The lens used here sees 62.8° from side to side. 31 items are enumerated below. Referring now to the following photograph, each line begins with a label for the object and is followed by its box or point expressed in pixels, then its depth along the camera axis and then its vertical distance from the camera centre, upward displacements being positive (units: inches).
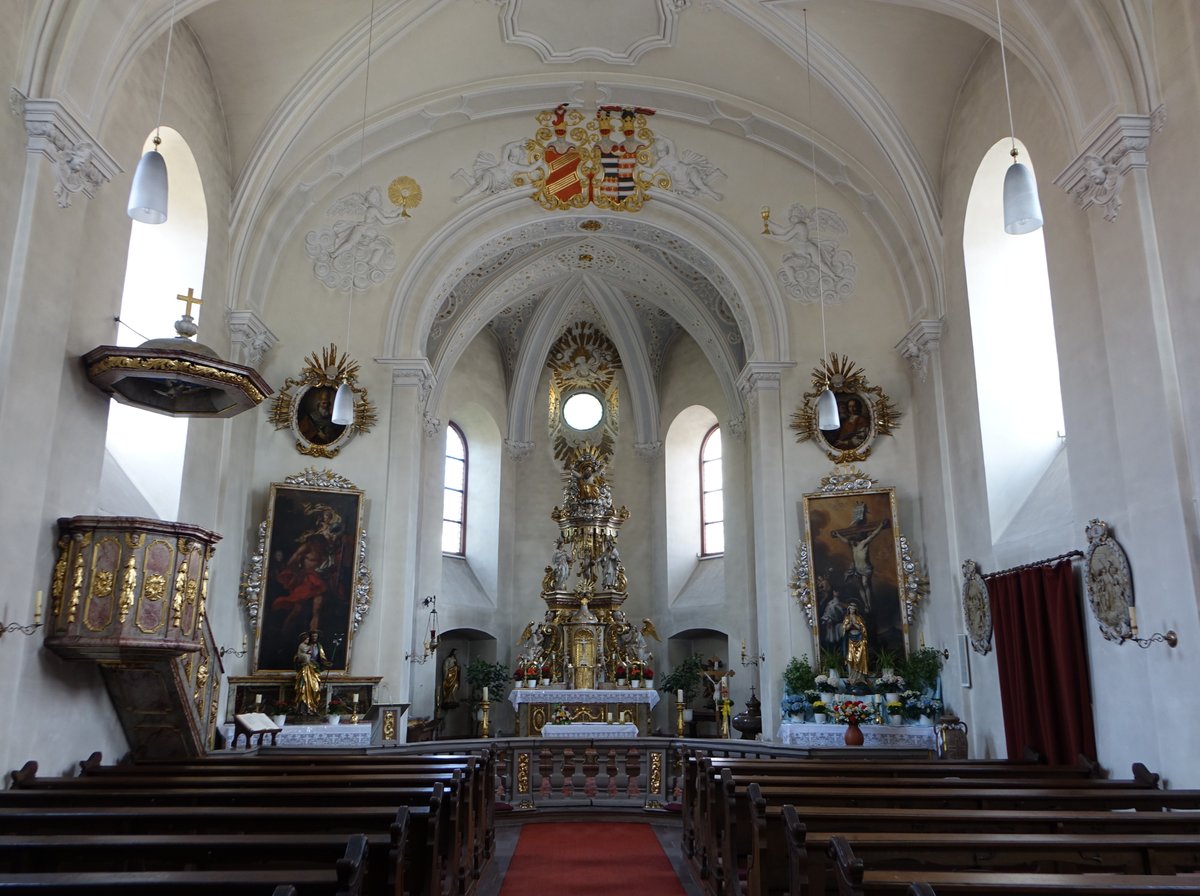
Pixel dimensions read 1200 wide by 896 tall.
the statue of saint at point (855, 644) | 525.7 +29.2
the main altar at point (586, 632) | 629.0 +47.4
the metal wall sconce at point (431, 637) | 662.5 +41.8
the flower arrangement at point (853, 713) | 494.6 -6.5
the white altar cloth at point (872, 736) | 498.6 -18.2
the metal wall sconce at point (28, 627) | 300.7 +21.9
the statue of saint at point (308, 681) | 503.5 +9.0
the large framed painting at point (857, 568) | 536.7 +70.7
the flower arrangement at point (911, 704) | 504.1 -2.1
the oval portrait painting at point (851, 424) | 569.9 +155.0
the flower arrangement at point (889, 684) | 509.7 +8.0
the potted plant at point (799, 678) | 530.3 +11.4
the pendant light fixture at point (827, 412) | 463.2 +132.0
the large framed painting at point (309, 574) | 522.0 +66.0
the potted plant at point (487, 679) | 738.2 +14.7
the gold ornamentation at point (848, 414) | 567.2 +160.7
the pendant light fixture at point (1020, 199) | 290.2 +143.8
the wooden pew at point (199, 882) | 153.2 -28.0
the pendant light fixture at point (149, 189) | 294.5 +148.9
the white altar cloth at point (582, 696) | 611.2 +2.1
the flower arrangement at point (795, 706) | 521.7 -3.3
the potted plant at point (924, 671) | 515.2 +14.7
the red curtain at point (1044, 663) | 376.5 +14.4
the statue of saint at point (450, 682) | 742.5 +12.6
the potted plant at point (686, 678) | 740.0 +15.7
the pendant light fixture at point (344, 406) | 434.9 +126.7
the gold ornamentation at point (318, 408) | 553.6 +160.2
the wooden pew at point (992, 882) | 151.1 -28.1
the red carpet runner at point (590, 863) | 307.3 -55.8
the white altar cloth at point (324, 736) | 489.1 -17.8
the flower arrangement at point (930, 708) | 502.0 -4.1
